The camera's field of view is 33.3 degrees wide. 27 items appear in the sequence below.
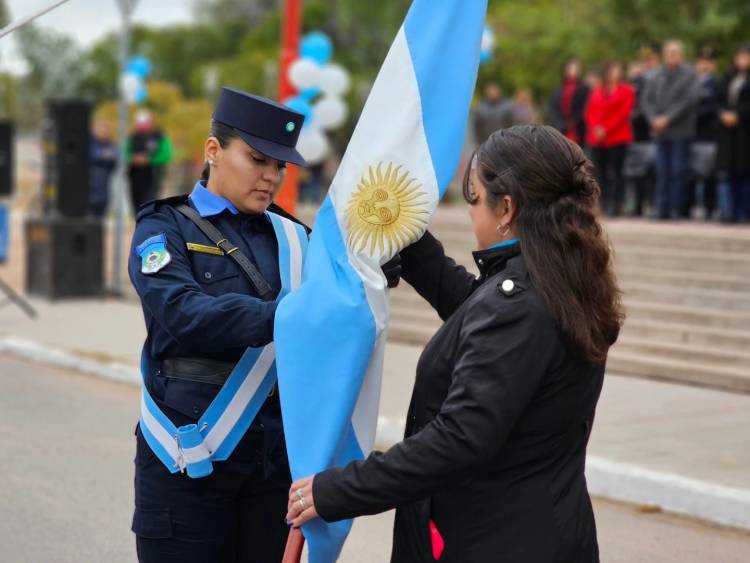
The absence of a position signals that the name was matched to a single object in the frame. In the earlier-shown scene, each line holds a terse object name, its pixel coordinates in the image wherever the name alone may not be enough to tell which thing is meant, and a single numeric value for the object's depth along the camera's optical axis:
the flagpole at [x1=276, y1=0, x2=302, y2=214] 15.88
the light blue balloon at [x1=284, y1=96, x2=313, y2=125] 17.01
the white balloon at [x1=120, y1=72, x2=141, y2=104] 14.12
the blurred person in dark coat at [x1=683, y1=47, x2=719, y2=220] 14.18
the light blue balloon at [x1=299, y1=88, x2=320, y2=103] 17.80
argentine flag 3.02
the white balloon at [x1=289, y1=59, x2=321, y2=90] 17.52
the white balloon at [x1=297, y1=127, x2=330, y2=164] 17.19
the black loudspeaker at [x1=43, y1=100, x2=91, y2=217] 14.45
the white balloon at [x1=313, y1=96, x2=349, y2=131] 18.02
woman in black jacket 2.59
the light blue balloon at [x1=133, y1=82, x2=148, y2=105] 26.37
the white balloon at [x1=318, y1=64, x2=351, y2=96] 17.89
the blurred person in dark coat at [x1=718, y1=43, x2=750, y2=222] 13.27
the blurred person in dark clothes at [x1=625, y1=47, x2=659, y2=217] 15.36
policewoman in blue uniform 3.26
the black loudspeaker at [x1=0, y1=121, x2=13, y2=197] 14.53
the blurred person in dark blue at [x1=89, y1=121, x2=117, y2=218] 19.98
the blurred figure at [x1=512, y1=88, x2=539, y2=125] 18.19
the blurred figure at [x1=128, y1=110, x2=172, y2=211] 19.84
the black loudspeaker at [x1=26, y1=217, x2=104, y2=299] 14.44
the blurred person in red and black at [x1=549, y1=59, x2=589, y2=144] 15.88
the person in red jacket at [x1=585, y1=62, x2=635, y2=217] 14.68
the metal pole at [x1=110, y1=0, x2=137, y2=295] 14.46
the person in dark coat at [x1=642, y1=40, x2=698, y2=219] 13.75
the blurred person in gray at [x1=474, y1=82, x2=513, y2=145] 17.98
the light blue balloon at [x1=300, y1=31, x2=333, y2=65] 18.34
